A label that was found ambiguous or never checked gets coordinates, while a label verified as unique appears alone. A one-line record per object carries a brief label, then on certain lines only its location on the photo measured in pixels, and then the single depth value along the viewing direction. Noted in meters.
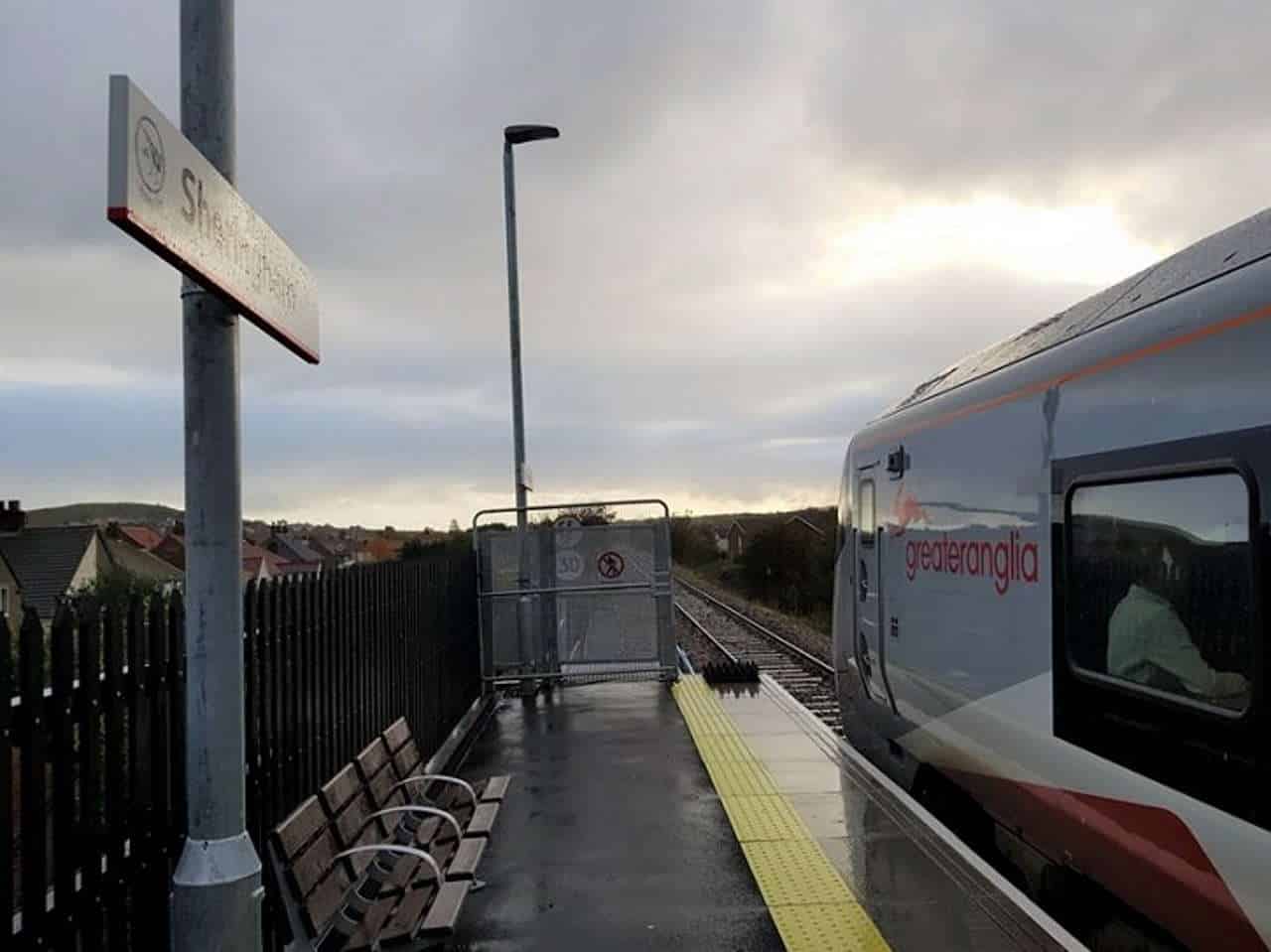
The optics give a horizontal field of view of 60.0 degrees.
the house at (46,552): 32.53
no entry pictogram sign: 12.77
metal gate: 12.38
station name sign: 2.44
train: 3.84
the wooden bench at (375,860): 4.37
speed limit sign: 12.82
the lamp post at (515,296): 13.02
